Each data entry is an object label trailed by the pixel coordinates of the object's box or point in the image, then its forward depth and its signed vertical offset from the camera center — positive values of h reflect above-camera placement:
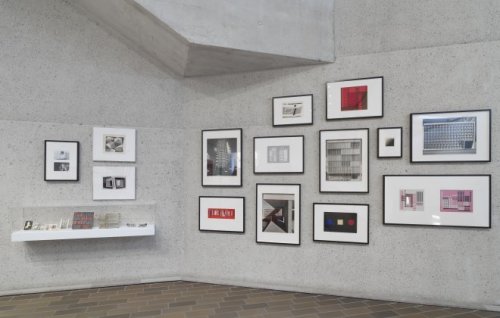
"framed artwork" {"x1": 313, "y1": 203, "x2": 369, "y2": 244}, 3.49 -0.71
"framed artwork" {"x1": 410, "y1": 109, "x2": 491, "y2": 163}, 3.17 +0.27
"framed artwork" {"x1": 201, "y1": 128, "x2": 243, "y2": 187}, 3.94 +0.03
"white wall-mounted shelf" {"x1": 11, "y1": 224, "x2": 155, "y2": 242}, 3.42 -0.87
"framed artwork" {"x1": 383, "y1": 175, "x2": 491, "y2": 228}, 3.17 -0.41
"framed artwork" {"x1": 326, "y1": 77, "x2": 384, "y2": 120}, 3.47 +0.71
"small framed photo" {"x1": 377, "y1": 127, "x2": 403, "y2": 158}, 3.39 +0.21
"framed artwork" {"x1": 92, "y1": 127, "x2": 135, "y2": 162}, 3.87 +0.18
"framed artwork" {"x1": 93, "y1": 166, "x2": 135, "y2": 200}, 3.86 -0.31
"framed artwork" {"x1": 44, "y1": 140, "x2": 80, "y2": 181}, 3.70 -0.03
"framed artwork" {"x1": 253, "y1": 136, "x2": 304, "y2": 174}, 3.73 +0.07
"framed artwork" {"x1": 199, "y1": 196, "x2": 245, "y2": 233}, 3.91 -0.70
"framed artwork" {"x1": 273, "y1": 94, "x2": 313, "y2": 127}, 3.70 +0.61
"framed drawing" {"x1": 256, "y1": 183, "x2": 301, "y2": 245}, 3.72 -0.65
